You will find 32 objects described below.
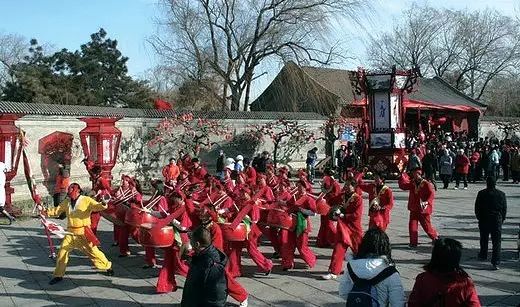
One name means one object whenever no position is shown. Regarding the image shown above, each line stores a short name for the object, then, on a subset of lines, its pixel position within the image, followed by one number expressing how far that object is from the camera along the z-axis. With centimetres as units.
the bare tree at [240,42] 2386
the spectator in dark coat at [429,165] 1711
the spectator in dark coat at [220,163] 1778
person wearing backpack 382
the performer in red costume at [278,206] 811
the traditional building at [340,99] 2370
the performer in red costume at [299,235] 801
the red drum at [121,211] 854
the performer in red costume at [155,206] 798
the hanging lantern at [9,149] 1257
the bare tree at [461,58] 4694
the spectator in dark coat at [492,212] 783
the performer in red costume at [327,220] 905
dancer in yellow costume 756
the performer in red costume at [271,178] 1026
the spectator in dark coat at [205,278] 426
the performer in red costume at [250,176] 1081
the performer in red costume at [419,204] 909
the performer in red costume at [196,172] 1148
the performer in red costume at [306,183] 851
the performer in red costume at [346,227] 748
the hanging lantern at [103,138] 1377
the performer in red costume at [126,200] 857
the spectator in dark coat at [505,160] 2006
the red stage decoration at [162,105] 2597
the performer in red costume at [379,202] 873
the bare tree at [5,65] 3624
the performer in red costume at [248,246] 743
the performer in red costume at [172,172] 1405
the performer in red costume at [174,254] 693
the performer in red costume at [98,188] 983
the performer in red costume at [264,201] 820
